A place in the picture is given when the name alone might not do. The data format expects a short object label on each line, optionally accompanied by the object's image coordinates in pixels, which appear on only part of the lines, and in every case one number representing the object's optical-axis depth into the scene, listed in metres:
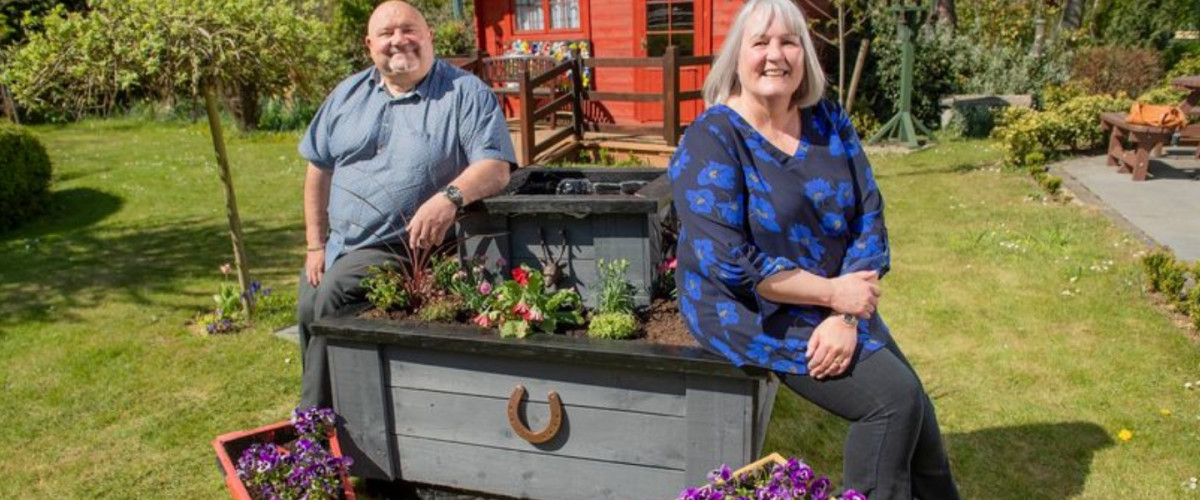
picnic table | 8.71
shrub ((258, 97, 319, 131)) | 15.70
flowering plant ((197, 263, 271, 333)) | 5.35
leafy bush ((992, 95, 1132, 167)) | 9.44
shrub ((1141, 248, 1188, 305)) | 5.02
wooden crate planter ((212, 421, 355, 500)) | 2.86
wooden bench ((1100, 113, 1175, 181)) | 8.01
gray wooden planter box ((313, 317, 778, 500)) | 2.57
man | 3.09
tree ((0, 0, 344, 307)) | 4.37
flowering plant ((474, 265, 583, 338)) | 2.78
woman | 2.40
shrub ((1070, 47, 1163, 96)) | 12.92
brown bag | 7.89
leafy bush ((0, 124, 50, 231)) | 8.51
